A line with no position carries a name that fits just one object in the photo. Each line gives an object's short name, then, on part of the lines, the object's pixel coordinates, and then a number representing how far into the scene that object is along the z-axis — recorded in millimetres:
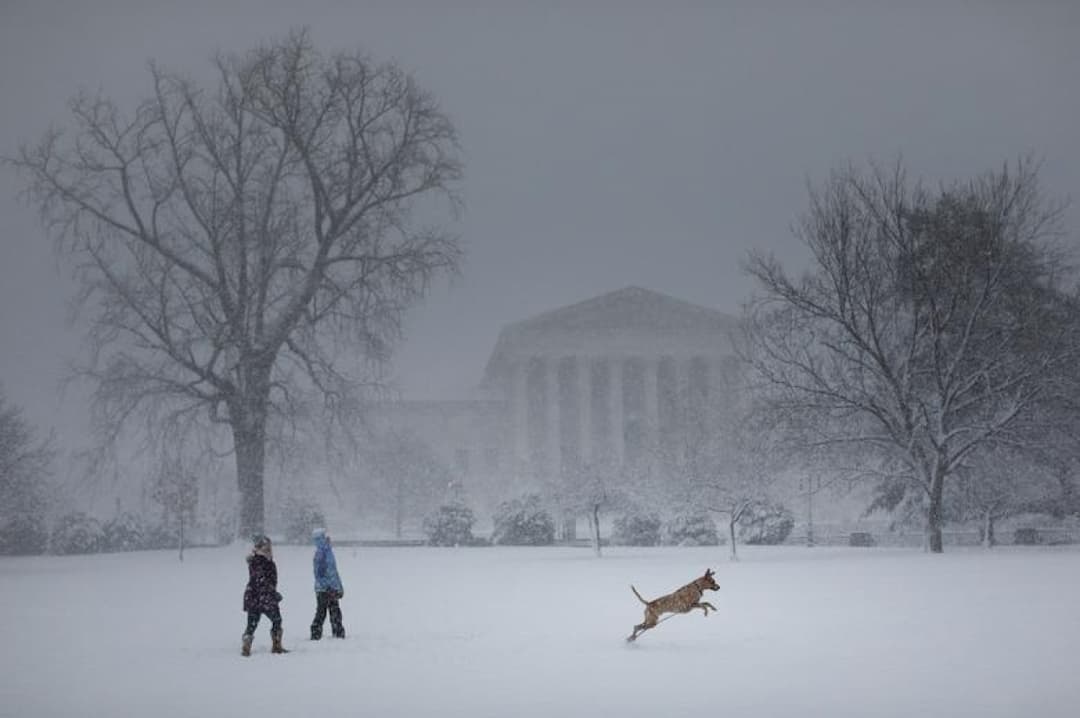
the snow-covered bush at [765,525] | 51219
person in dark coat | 16625
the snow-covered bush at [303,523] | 54906
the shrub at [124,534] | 54550
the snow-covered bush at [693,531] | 51281
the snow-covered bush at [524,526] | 52750
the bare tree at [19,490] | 46625
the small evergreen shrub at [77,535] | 51625
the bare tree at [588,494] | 46906
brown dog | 16797
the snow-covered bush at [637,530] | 53438
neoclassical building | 108625
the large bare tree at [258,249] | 42531
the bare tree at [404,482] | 81938
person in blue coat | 17562
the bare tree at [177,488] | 42125
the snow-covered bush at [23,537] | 52219
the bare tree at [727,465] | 41625
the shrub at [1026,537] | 45291
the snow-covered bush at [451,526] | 53719
